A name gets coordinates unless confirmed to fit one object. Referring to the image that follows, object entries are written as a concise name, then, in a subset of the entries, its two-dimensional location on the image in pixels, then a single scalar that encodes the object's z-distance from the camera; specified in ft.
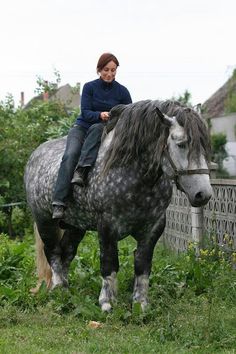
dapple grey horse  29.97
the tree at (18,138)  75.91
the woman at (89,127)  33.93
